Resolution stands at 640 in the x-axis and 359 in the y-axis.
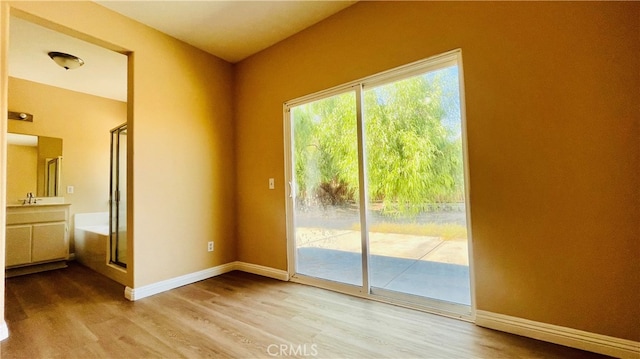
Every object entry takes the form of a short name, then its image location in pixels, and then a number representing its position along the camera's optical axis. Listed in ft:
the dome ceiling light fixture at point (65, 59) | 9.99
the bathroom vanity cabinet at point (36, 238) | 10.83
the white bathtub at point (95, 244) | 10.29
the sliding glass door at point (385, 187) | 6.93
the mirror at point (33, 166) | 11.93
